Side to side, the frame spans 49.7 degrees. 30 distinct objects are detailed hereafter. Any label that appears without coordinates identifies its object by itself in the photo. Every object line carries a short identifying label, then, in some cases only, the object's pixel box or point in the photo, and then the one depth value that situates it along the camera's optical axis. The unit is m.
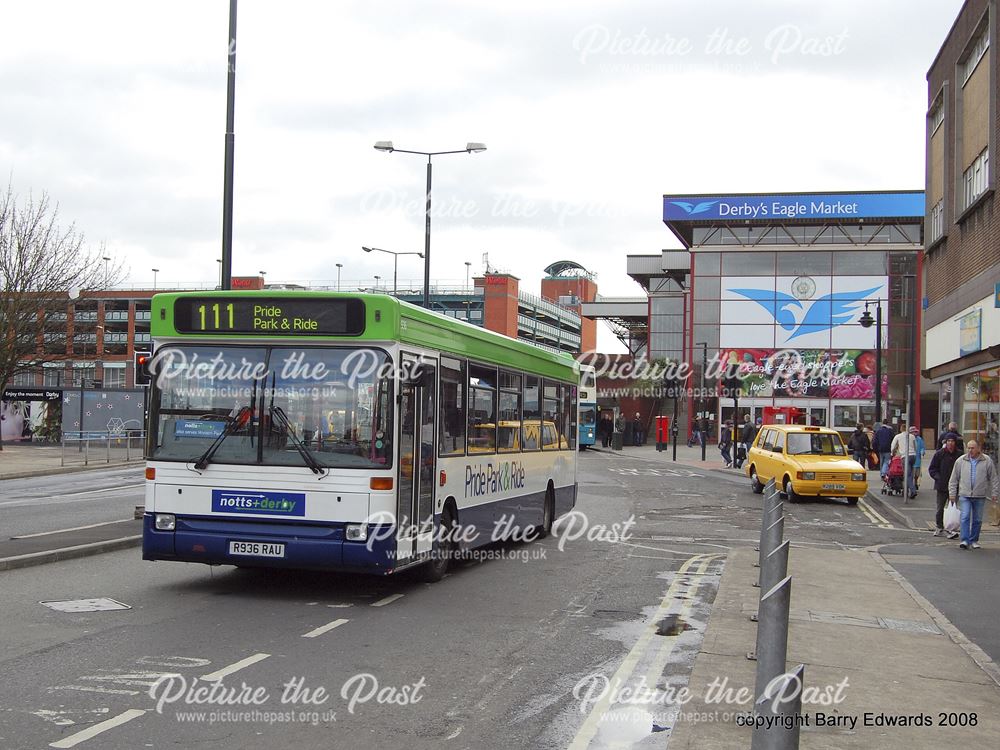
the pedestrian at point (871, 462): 35.53
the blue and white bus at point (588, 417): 57.44
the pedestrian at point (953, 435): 19.03
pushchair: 26.03
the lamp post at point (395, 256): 38.26
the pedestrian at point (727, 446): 42.34
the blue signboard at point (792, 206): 61.88
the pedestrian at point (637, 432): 65.38
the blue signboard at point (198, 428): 10.18
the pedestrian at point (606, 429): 63.14
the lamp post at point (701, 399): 62.63
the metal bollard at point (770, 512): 9.43
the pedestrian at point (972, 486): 16.09
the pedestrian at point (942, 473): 18.75
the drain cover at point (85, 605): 9.37
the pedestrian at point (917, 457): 26.02
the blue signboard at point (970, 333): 22.78
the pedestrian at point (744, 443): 38.84
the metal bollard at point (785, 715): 4.11
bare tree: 39.47
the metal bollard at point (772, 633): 4.70
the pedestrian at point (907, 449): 25.11
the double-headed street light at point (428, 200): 27.52
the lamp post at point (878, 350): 33.75
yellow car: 24.62
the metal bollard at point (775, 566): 6.60
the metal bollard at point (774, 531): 8.41
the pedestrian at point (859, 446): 33.84
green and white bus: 9.91
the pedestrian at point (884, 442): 31.73
